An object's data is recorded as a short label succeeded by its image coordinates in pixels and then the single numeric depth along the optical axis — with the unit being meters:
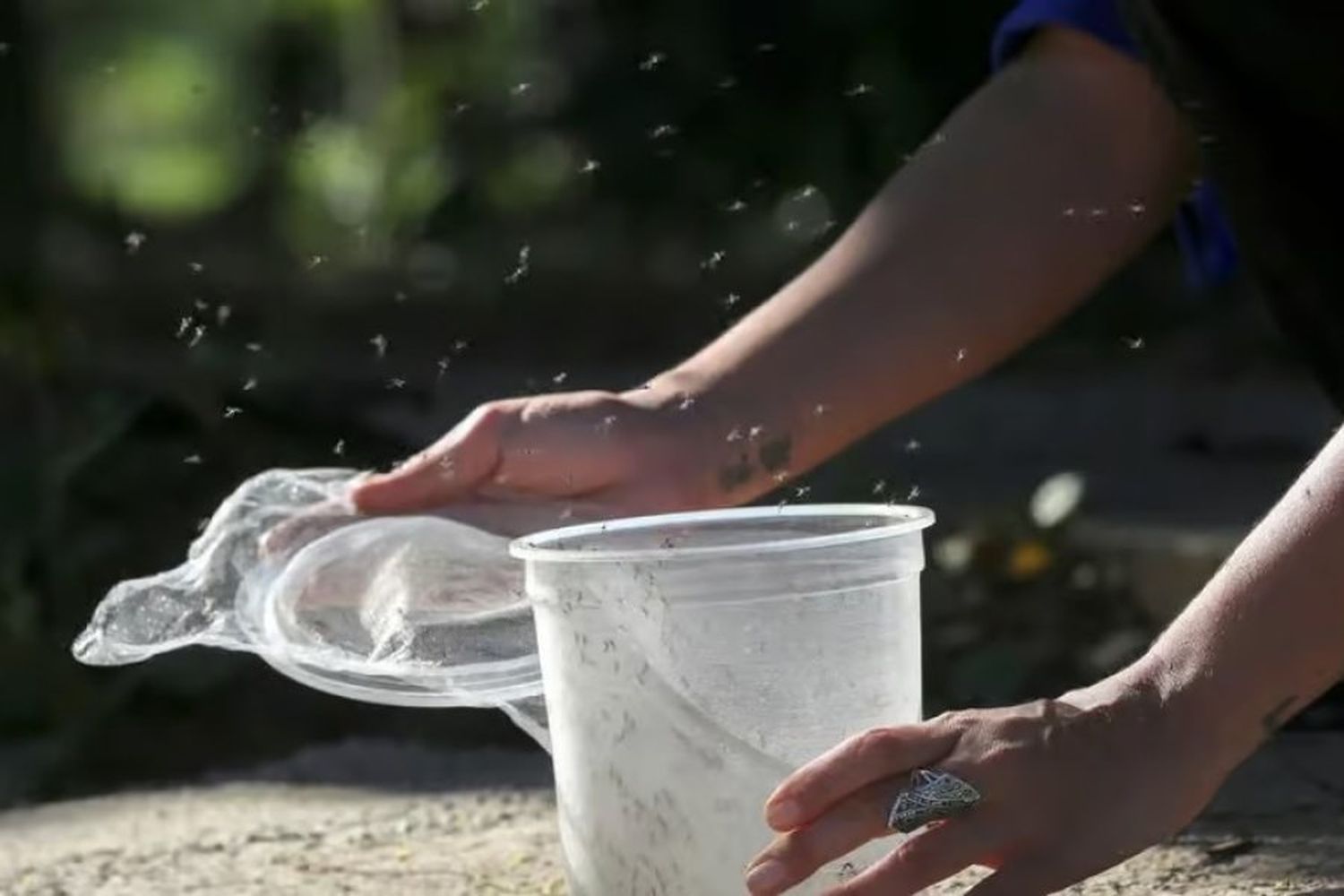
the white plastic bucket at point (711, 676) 3.50
